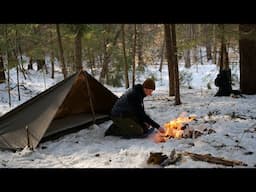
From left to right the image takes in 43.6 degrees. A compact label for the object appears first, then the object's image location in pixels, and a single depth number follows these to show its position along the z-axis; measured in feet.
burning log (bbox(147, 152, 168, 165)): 11.29
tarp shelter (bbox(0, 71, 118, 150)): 15.37
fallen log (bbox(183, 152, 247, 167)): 10.75
